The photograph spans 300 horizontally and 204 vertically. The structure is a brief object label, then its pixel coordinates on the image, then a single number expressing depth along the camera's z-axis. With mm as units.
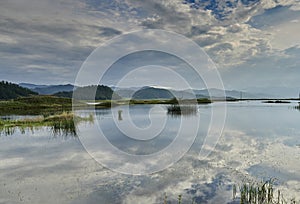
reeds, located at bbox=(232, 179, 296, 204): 10286
